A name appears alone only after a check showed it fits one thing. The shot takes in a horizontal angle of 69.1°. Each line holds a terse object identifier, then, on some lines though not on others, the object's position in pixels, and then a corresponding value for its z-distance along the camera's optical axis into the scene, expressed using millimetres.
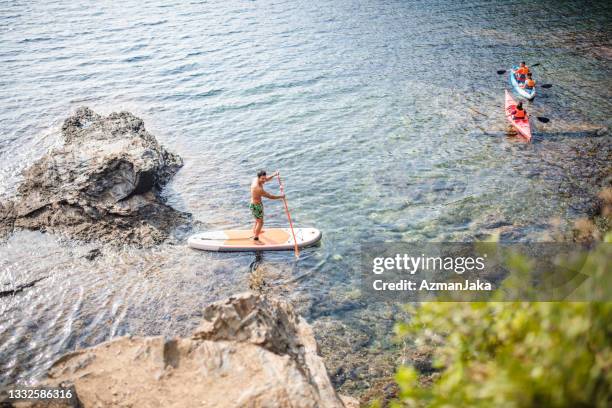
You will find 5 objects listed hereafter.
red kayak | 20312
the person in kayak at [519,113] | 20875
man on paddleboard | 14773
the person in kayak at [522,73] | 24783
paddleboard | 14891
